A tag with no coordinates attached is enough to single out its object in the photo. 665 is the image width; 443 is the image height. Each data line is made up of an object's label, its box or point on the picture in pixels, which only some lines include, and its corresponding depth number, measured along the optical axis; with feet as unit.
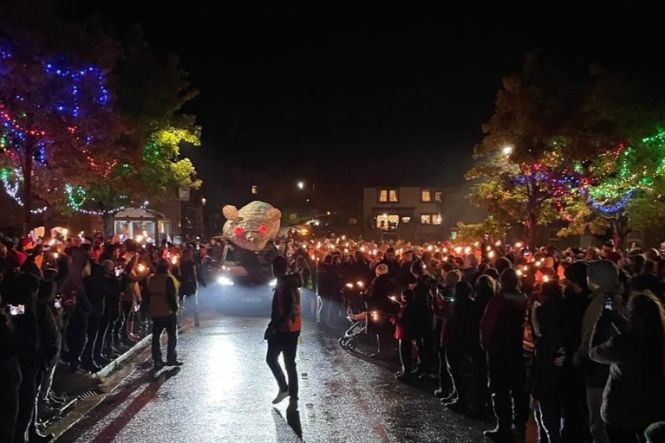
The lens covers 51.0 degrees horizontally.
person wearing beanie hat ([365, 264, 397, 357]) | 42.09
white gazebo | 106.11
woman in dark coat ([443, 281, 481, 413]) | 28.63
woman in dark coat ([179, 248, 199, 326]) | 57.11
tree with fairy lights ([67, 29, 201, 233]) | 89.56
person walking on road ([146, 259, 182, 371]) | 37.24
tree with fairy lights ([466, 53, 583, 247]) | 89.92
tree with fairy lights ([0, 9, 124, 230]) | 61.82
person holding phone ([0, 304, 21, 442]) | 19.27
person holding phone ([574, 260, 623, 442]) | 18.33
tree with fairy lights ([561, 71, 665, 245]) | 68.64
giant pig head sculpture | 86.21
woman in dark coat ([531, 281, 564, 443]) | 21.38
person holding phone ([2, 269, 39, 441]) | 21.25
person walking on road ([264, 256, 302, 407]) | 28.99
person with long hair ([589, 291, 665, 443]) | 15.66
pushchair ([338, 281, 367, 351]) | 46.83
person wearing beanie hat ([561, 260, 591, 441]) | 21.01
